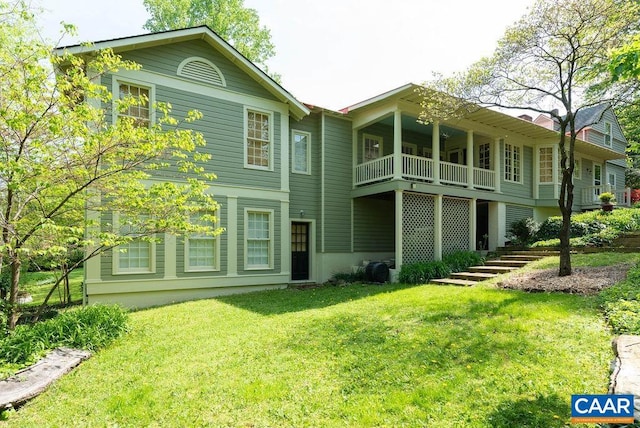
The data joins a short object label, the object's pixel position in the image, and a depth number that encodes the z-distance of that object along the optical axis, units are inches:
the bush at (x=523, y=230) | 559.8
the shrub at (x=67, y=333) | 191.2
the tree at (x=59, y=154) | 195.2
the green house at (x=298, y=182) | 383.6
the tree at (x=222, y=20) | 824.9
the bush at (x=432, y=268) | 426.0
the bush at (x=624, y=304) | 184.9
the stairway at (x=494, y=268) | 394.0
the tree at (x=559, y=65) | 295.1
